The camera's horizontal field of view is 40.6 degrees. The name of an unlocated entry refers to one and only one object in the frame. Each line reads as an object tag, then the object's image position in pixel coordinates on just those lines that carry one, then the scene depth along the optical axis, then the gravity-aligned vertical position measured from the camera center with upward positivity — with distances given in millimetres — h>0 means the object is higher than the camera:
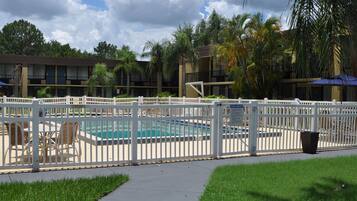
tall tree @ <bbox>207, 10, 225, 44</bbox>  67812 +9831
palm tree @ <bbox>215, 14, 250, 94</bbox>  36906 +3484
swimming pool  10608 -945
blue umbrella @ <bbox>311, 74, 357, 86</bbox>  18936 +415
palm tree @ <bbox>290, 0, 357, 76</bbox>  8219 +1097
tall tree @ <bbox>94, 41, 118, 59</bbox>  122875 +10640
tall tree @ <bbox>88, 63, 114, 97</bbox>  57781 +1492
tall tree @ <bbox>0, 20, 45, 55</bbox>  112062 +12005
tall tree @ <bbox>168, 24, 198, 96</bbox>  52094 +4559
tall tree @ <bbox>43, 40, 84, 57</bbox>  108688 +9199
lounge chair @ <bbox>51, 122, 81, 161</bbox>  10133 -979
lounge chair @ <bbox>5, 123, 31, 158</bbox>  9695 -964
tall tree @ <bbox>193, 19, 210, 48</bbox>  65000 +7715
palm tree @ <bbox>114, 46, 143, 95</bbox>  60750 +3382
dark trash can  12891 -1333
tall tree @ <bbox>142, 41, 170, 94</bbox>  55156 +4127
